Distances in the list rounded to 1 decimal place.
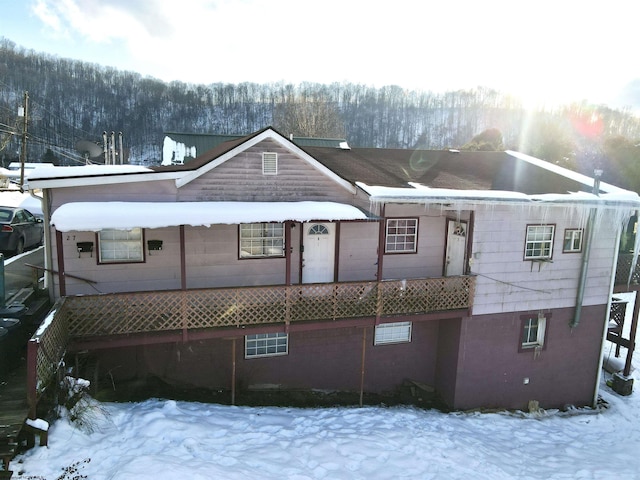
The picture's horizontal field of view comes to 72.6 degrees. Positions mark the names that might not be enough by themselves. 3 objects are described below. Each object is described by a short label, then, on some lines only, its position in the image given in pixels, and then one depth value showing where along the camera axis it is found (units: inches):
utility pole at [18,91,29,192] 1249.4
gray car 585.9
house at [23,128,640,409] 381.7
